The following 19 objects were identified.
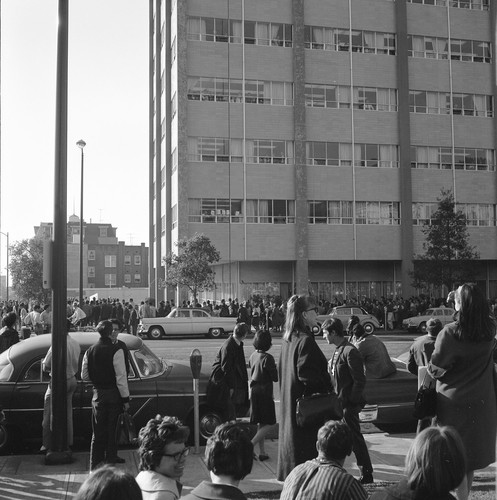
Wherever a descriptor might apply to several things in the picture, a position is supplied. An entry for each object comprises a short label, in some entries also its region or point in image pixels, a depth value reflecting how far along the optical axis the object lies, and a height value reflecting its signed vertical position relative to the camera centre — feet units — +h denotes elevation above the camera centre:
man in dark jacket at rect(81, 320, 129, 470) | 23.48 -3.53
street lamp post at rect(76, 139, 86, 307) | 90.73 +9.66
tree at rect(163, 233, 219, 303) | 119.24 +5.23
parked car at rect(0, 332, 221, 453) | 27.94 -4.31
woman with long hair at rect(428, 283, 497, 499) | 15.80 -2.02
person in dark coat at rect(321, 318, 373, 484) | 21.36 -2.89
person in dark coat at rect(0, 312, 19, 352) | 36.17 -2.12
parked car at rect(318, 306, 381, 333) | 104.37 -3.84
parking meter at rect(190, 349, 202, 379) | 27.45 -2.93
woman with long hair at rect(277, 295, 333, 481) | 17.19 -2.28
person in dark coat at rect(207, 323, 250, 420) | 27.04 -3.39
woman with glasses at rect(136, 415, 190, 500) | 12.21 -3.05
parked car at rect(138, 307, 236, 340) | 98.22 -4.71
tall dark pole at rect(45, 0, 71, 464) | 25.45 +1.17
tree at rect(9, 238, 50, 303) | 187.62 +6.80
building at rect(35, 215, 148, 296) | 324.80 +14.50
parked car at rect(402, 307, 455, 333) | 107.14 -4.43
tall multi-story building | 135.95 +33.16
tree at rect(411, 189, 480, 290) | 124.77 +7.00
